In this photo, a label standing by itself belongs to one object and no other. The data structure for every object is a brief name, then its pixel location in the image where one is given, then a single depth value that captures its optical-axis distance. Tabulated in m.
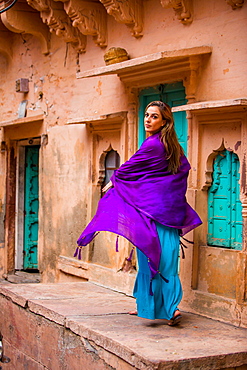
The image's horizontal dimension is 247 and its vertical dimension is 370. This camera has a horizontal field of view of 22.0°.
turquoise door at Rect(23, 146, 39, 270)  9.05
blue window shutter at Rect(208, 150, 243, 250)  5.14
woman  4.60
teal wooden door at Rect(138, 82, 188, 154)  5.72
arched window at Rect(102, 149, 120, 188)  6.73
